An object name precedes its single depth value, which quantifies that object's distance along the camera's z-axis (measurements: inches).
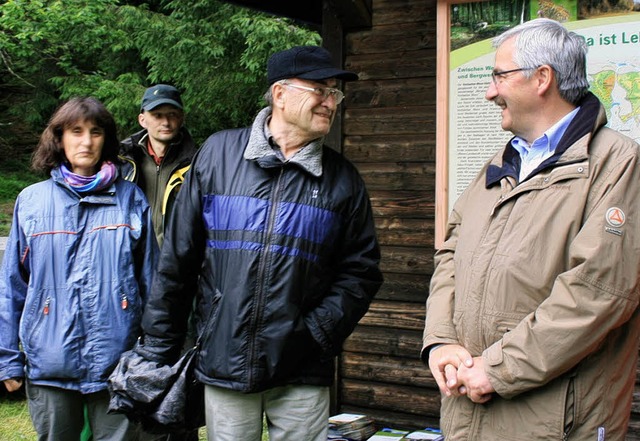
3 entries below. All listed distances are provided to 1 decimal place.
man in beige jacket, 80.0
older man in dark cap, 104.0
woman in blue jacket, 117.3
